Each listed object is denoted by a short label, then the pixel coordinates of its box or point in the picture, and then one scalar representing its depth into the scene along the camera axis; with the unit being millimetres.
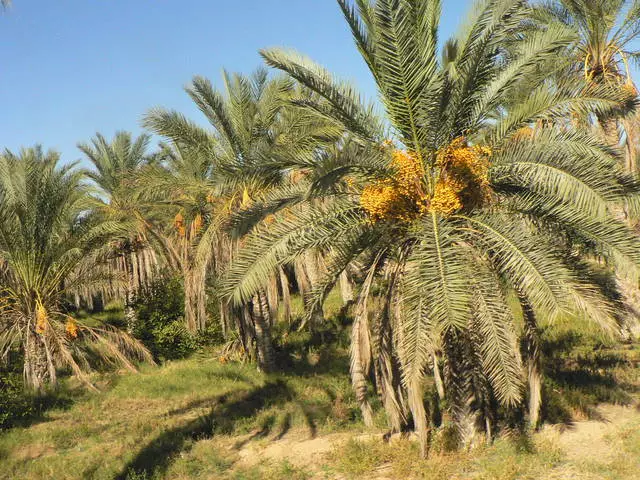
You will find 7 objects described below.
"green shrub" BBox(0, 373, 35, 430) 12546
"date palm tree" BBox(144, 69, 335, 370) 13320
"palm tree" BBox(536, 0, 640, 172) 13484
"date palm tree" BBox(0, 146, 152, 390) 13641
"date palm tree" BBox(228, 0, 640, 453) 7258
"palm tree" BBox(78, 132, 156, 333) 15484
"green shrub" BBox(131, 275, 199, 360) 19016
